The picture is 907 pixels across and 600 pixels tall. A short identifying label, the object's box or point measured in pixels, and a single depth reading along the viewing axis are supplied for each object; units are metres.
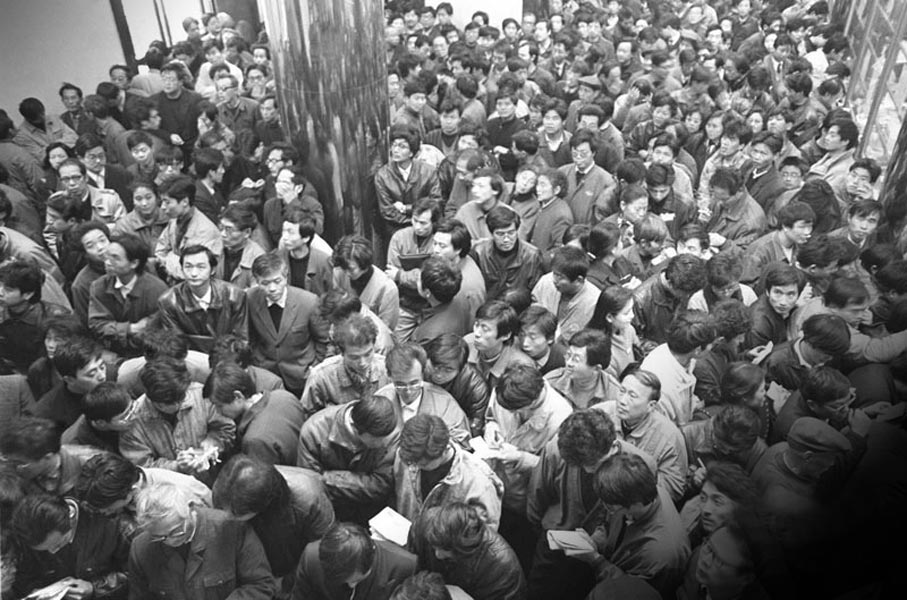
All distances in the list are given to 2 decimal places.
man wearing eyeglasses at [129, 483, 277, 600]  2.73
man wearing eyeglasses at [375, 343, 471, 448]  3.31
